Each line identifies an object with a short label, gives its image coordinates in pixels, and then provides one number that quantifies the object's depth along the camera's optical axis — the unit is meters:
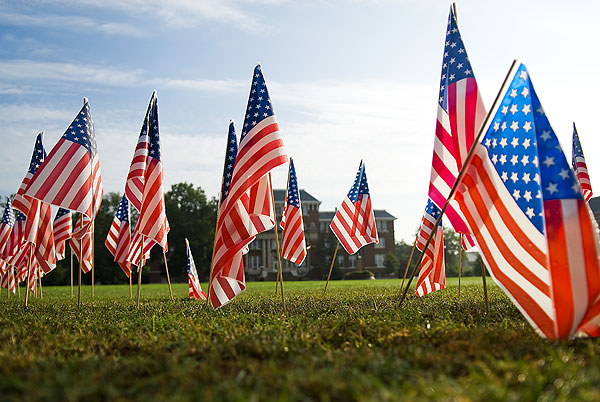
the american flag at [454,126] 7.79
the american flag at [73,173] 10.37
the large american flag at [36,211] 13.85
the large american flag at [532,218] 5.72
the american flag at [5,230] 21.80
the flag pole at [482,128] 6.79
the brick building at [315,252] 79.81
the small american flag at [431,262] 13.70
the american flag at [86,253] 19.61
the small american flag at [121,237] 17.38
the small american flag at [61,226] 18.09
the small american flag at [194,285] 15.24
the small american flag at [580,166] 16.00
